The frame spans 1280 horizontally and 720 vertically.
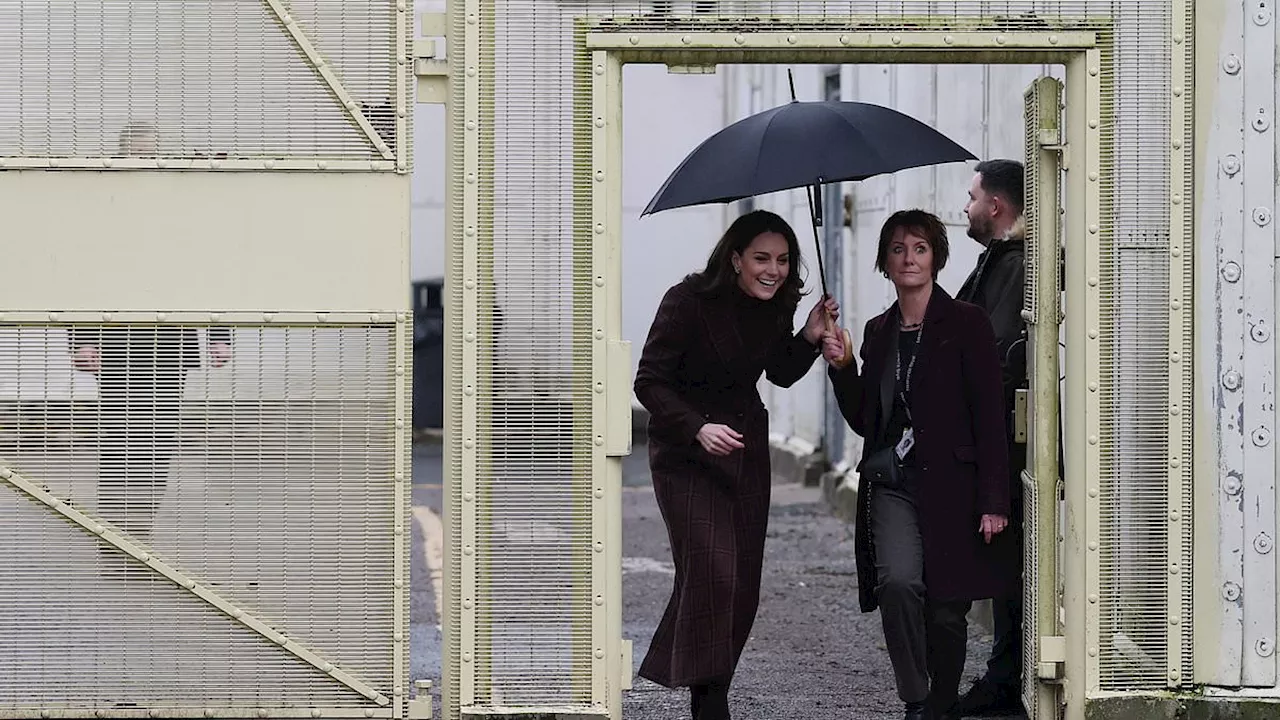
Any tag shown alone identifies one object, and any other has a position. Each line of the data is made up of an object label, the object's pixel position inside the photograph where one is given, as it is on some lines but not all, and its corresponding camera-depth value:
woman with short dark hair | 12.48
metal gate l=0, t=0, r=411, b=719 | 11.46
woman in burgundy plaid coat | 12.67
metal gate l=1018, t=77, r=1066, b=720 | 12.09
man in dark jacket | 14.13
